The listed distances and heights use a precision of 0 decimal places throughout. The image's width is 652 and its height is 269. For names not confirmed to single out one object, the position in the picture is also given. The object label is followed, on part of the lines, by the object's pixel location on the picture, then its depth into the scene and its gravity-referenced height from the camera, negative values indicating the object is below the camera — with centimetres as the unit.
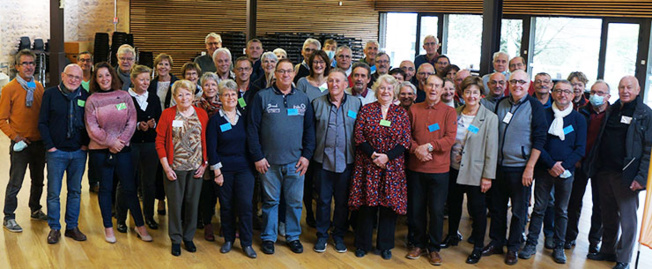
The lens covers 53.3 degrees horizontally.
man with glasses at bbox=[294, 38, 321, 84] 740 +41
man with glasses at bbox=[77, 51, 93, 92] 630 +10
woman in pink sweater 518 -44
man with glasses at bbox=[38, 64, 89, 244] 519 -50
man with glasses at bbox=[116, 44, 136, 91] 618 +12
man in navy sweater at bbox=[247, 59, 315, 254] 515 -46
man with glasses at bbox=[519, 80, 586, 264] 516 -45
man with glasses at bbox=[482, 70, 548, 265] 509 -46
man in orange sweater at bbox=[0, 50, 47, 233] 550 -45
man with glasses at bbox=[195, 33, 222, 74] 734 +25
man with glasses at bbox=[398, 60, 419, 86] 687 +20
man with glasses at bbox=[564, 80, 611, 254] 545 -76
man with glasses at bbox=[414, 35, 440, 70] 816 +50
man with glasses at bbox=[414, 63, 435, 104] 654 +13
